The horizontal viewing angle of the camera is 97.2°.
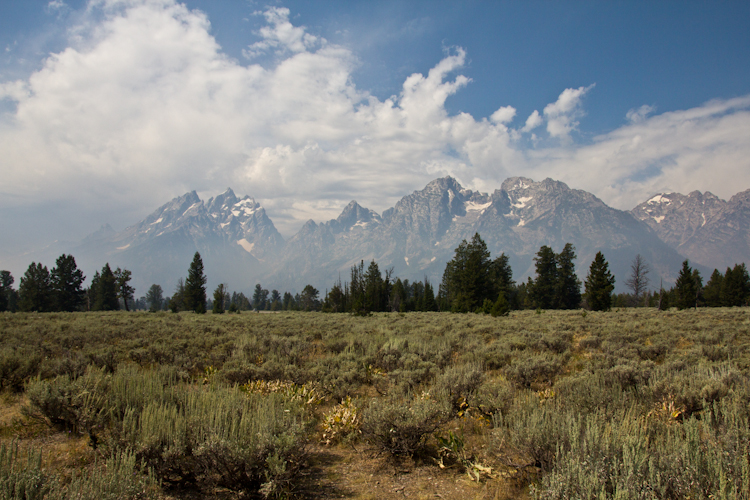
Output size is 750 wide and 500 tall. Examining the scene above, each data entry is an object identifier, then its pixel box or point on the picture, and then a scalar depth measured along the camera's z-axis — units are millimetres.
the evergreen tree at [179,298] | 74675
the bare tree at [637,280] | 67431
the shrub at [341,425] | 5199
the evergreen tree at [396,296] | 73850
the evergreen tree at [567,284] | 58344
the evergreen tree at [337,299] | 69588
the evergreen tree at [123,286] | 65000
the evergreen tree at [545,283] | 58562
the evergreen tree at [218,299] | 49238
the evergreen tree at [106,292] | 60812
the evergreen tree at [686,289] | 39781
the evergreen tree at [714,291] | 56906
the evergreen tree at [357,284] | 67775
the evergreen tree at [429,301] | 68312
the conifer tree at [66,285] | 55750
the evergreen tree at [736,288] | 52406
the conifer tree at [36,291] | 52906
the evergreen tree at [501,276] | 57562
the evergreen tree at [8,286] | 65900
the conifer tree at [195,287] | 60375
